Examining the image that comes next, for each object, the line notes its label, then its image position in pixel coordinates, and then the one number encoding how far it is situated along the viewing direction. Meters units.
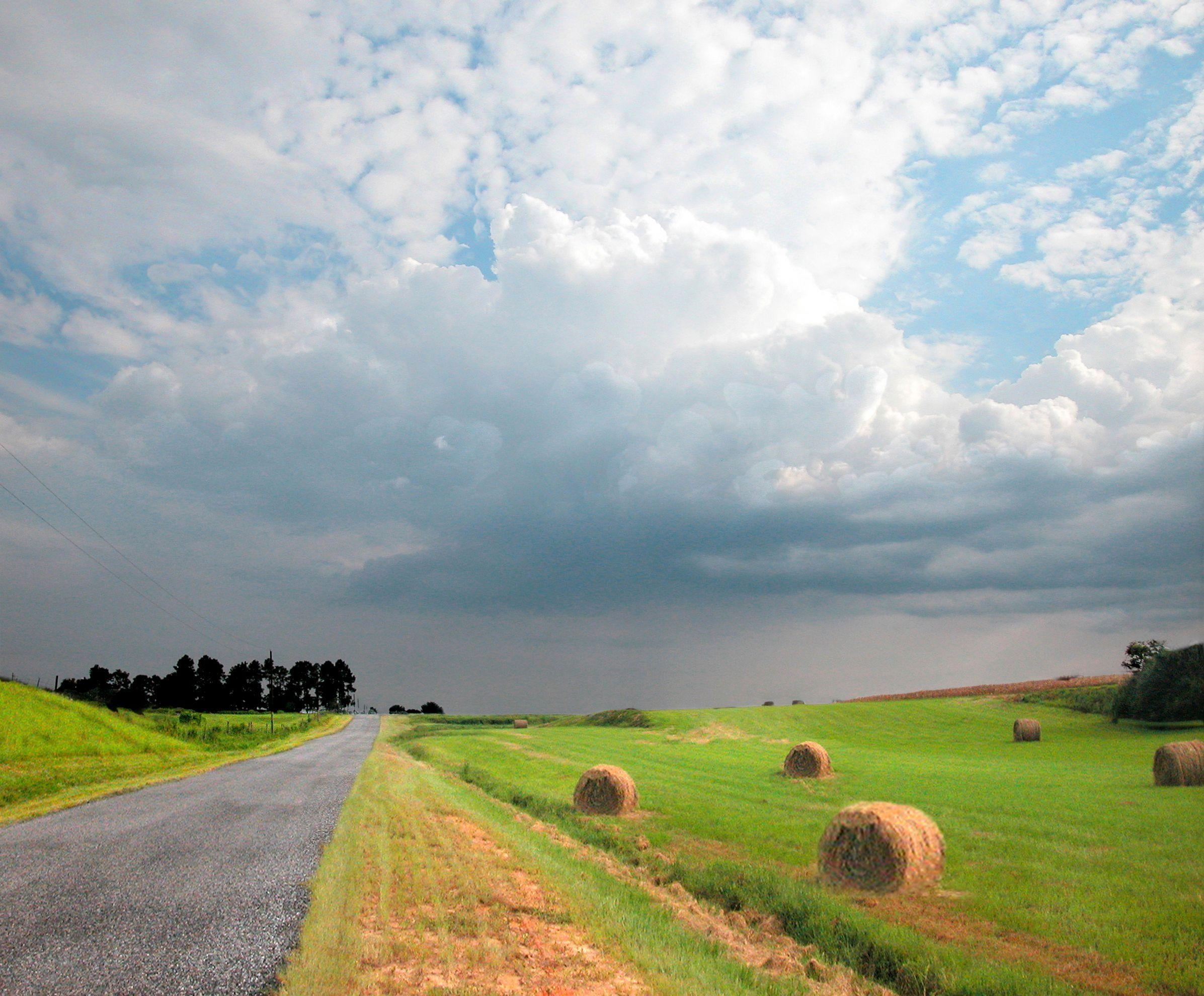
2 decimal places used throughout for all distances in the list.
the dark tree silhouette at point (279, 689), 192.50
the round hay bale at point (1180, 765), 26.48
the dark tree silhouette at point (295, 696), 197.25
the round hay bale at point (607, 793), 23.61
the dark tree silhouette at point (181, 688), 168.75
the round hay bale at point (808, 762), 31.45
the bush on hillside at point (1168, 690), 54.09
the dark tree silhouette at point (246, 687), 183.38
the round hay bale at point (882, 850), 14.37
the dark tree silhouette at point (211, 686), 174.38
